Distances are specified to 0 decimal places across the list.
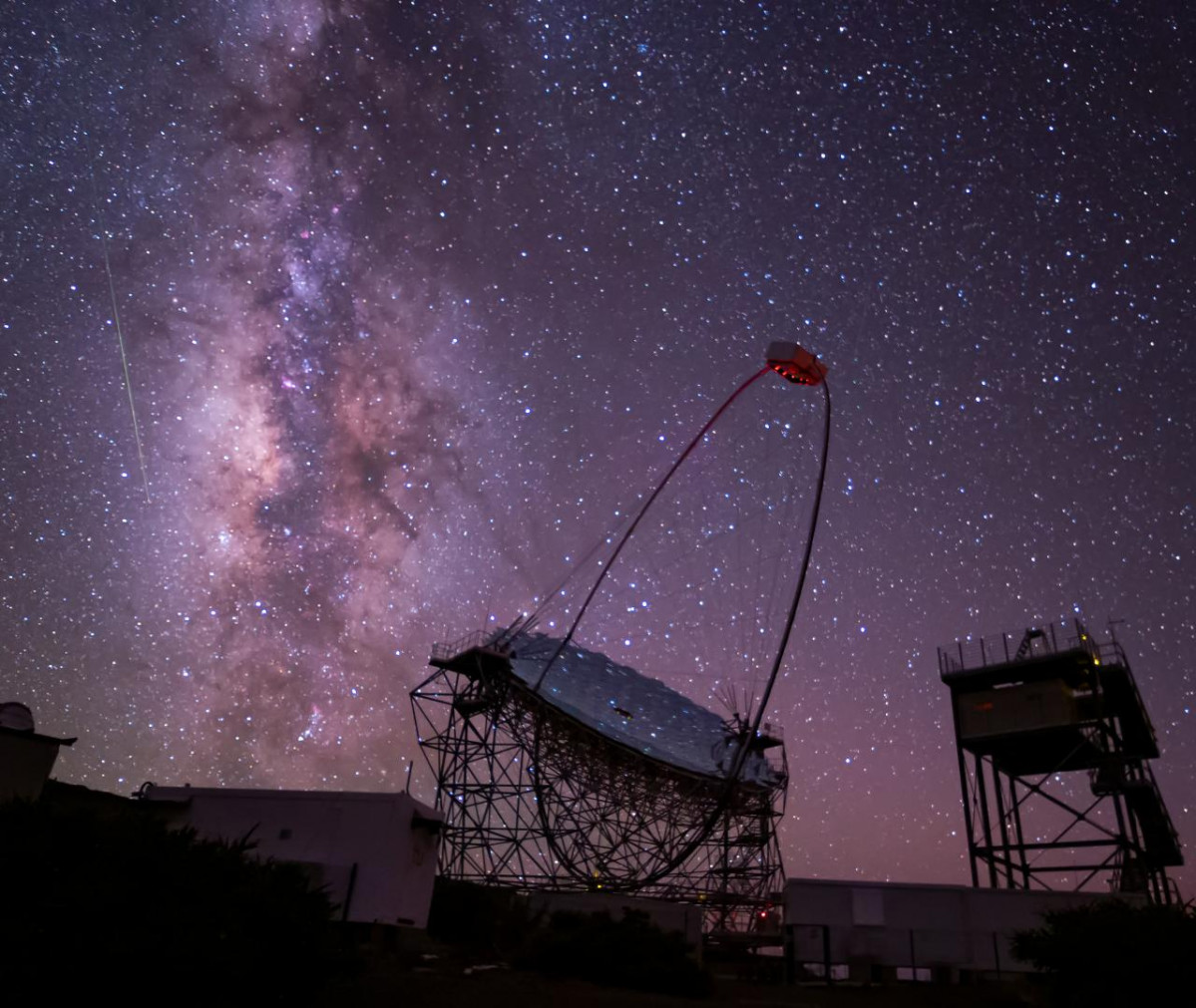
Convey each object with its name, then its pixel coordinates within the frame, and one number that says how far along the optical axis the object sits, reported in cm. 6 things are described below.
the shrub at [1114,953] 1133
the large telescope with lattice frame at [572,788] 3609
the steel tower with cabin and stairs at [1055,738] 2814
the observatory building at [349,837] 2231
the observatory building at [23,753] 2219
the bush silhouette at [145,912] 745
